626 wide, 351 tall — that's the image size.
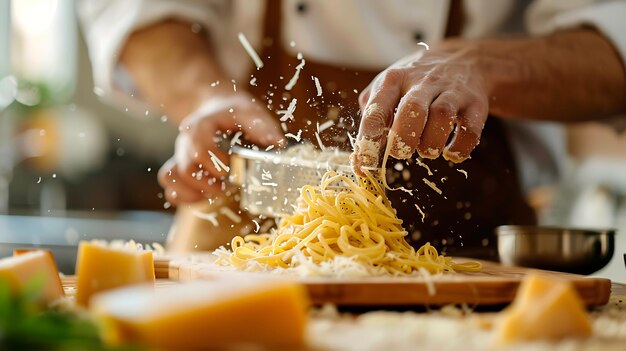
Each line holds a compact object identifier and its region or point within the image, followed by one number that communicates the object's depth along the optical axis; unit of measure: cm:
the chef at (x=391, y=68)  159
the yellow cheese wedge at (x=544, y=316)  82
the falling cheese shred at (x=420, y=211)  154
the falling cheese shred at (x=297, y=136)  155
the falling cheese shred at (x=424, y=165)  152
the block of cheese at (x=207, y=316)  72
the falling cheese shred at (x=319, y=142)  150
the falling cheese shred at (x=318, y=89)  155
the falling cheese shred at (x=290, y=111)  155
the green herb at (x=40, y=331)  69
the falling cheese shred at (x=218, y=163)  188
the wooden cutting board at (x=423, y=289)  112
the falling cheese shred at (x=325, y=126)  150
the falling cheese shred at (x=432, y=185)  148
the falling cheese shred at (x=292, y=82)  167
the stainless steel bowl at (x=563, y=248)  160
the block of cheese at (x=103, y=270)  110
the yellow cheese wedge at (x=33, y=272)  101
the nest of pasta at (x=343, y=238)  131
